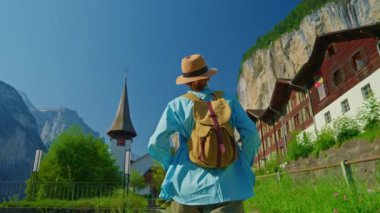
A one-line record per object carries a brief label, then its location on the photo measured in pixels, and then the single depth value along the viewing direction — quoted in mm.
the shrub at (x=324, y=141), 17469
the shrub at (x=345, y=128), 15992
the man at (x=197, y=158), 1786
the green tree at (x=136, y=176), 41869
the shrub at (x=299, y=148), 20219
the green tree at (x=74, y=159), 25125
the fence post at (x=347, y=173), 4484
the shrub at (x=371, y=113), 15219
